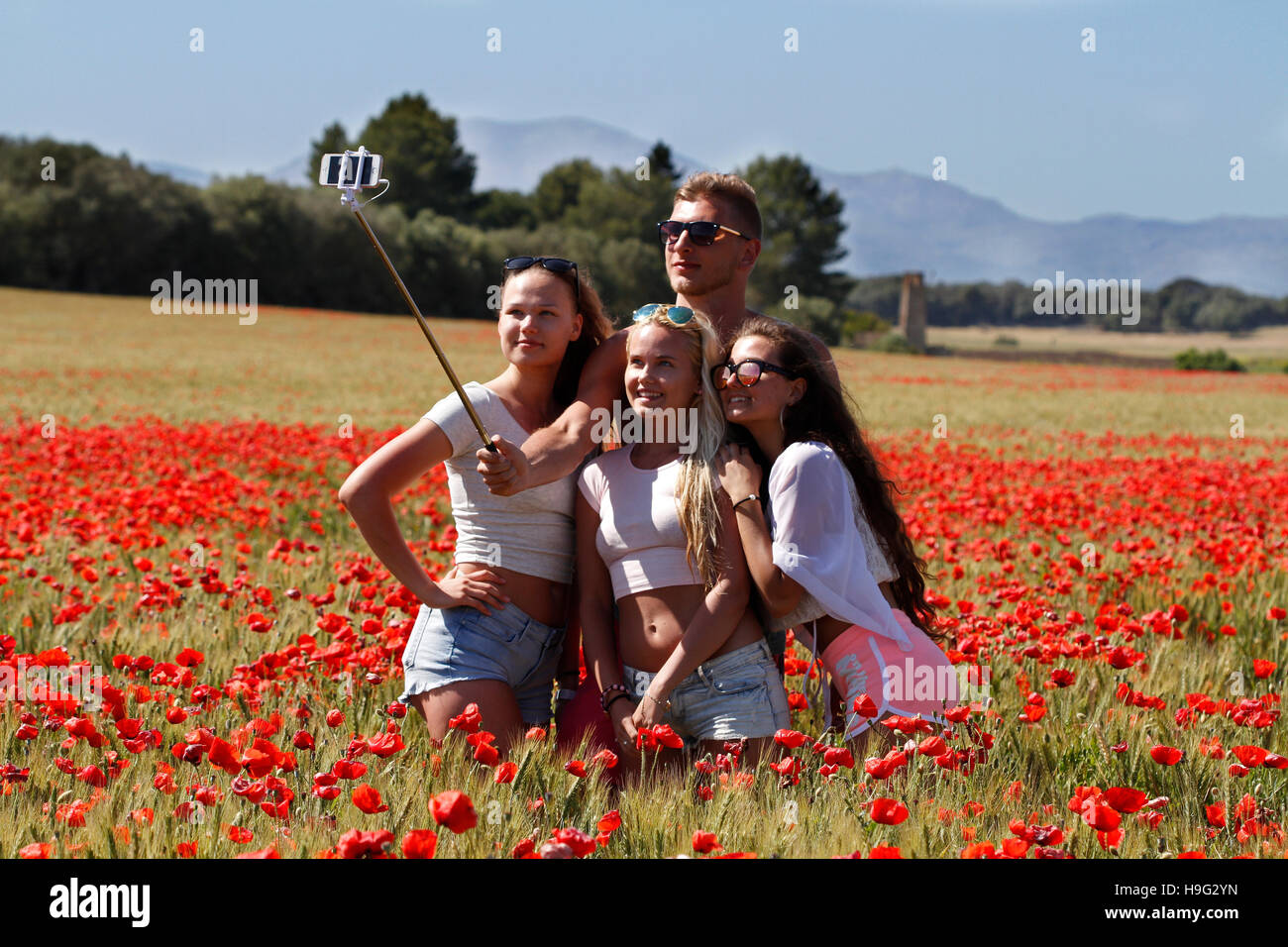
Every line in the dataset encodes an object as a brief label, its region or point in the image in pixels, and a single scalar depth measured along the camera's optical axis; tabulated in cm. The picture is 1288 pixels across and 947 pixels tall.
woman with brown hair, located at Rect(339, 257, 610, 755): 414
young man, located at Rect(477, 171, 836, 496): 438
